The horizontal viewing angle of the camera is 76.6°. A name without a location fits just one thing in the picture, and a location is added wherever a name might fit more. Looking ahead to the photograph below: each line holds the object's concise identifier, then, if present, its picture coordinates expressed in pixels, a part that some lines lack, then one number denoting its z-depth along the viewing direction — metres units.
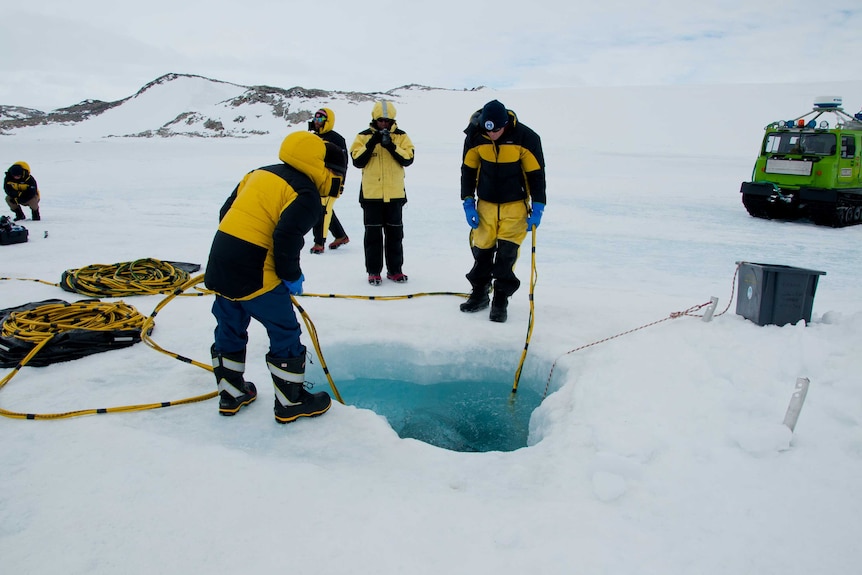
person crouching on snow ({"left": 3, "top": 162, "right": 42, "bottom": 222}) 8.03
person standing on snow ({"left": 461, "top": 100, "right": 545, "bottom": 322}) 4.09
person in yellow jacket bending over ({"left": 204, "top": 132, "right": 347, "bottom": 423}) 2.59
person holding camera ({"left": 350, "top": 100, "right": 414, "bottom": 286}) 5.07
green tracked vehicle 8.64
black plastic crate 3.44
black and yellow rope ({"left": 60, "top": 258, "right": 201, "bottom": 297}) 4.74
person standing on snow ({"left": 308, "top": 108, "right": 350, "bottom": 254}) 5.55
